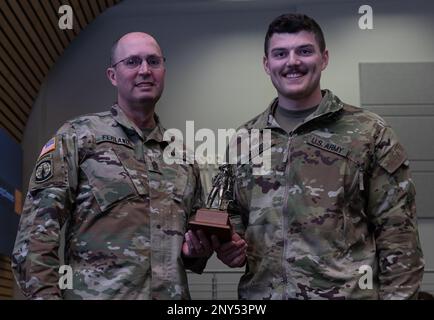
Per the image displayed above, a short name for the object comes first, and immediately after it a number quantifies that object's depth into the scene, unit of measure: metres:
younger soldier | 2.23
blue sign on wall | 5.93
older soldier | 2.30
